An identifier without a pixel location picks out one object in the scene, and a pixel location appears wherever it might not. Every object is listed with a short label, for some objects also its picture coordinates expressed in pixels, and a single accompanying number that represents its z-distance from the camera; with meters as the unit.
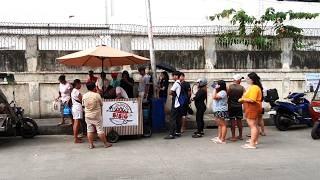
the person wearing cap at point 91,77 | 14.00
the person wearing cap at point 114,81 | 13.35
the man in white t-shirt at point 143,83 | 14.42
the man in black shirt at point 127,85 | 13.72
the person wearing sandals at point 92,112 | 10.97
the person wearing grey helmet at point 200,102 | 12.53
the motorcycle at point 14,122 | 11.74
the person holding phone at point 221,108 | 11.67
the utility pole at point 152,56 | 14.35
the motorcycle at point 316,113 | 12.08
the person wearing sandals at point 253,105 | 10.87
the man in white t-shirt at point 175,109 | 12.40
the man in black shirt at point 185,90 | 12.51
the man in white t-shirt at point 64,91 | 13.26
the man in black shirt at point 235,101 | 11.85
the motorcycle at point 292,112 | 13.62
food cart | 11.95
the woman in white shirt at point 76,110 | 11.82
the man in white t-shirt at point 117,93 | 12.33
